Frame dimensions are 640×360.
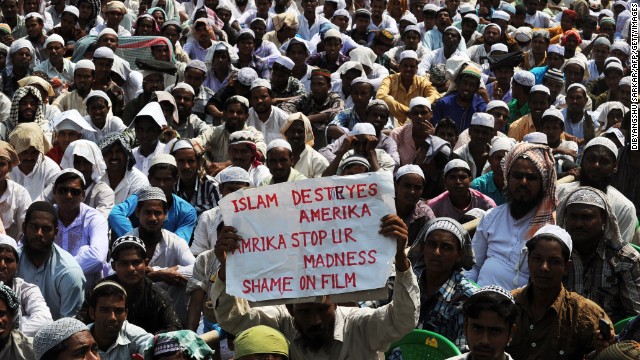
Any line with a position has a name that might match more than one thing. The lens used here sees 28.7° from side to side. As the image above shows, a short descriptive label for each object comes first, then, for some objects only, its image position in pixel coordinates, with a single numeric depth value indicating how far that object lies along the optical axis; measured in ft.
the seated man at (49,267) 27.71
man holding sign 20.08
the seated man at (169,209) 30.99
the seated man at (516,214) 26.30
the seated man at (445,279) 23.31
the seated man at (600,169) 27.89
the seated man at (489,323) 19.44
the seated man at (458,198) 32.24
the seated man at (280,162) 33.73
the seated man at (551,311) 21.63
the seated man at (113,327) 23.61
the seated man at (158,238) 29.66
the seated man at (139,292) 26.09
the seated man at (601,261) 24.13
